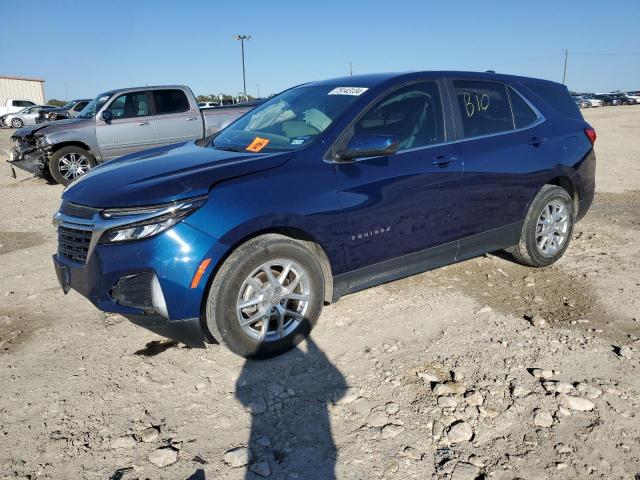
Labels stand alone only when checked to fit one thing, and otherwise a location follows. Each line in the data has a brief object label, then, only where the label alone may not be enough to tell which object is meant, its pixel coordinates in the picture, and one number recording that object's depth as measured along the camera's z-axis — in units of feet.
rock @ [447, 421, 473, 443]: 8.09
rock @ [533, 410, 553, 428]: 8.39
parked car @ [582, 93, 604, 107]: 193.64
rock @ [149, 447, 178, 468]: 7.70
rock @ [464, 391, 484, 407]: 8.97
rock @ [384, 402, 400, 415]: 8.79
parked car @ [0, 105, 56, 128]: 103.99
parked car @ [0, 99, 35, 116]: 112.68
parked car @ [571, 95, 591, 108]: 192.38
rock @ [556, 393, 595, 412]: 8.79
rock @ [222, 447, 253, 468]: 7.66
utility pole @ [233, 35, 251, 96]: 170.09
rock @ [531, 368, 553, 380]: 9.78
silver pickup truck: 31.50
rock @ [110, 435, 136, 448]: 8.11
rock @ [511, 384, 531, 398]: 9.20
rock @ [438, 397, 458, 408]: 8.91
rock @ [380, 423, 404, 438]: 8.22
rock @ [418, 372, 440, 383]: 9.75
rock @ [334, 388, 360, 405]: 9.13
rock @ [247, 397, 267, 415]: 8.96
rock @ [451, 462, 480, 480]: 7.29
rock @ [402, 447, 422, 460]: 7.72
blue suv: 9.45
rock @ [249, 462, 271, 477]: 7.46
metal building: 154.81
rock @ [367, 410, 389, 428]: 8.50
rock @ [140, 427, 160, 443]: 8.25
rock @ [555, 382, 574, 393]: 9.26
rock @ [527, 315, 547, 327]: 12.07
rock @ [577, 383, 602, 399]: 9.14
